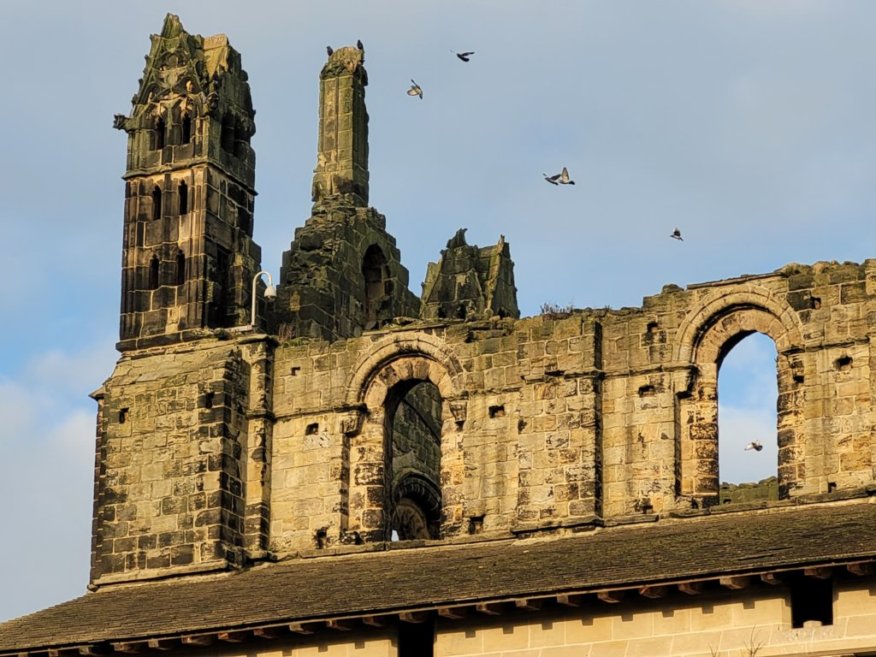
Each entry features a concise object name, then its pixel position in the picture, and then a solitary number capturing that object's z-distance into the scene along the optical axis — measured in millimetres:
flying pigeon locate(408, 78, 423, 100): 54469
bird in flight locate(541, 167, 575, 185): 52281
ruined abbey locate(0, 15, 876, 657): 45594
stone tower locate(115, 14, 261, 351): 54312
